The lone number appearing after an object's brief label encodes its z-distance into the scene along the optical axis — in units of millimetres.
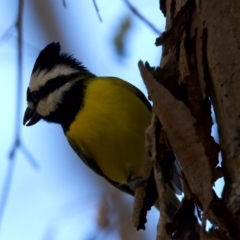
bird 4629
